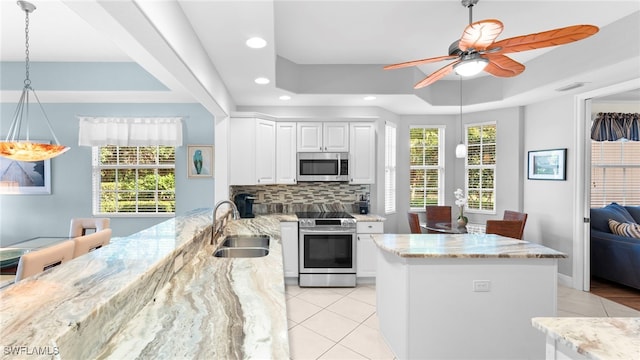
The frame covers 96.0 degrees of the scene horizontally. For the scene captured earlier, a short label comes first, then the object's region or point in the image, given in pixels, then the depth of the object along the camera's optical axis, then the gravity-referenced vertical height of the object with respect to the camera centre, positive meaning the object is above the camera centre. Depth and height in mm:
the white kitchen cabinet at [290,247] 3768 -911
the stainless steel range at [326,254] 3725 -993
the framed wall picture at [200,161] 4367 +247
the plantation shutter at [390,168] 4637 +163
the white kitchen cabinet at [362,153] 4195 +364
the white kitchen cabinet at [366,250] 3809 -955
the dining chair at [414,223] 3780 -603
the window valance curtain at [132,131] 4148 +670
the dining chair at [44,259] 1866 -578
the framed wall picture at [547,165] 3804 +196
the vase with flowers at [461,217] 3597 -495
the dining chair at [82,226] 3414 -588
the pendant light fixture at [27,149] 2365 +246
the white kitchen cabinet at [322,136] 4152 +603
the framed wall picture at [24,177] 4125 -9
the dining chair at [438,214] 4520 -566
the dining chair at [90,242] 2382 -583
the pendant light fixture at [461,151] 4109 +393
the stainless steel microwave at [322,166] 4129 +168
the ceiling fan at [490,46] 1668 +881
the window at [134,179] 4352 -33
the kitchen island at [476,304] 2041 -894
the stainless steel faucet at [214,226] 2295 -425
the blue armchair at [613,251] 3527 -922
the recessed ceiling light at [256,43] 2271 +1093
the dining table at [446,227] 3592 -650
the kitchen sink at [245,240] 2709 -596
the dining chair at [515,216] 3768 -520
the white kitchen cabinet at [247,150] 3938 +375
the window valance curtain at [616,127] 4445 +807
